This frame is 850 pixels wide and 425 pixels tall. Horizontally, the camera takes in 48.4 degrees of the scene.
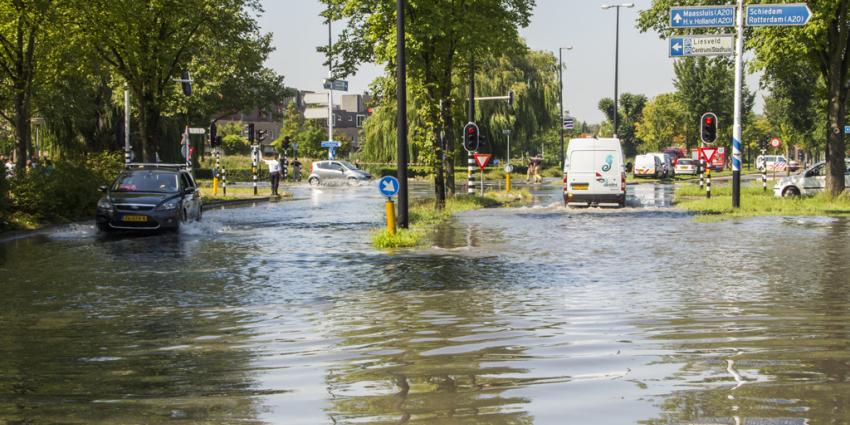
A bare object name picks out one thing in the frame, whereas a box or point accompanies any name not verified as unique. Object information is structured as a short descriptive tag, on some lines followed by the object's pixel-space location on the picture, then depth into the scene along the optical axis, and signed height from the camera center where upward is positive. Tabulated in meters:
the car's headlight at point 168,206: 20.68 -1.04
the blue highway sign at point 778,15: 24.89 +3.70
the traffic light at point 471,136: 33.69 +0.70
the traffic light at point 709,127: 29.30 +0.83
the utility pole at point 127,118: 39.71 +1.78
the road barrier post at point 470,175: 33.94 -0.68
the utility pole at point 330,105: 60.40 +3.31
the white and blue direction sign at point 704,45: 26.12 +3.03
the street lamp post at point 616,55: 59.45 +6.40
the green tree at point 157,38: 29.14 +4.18
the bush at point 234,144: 115.44 +1.76
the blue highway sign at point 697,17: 25.88 +3.77
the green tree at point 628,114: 124.88 +5.51
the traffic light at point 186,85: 35.72 +2.80
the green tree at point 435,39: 27.75 +3.66
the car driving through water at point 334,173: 57.19 -0.96
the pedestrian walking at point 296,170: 62.78 -0.81
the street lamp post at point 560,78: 70.25 +5.85
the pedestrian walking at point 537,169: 61.06 -0.92
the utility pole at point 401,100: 18.20 +1.11
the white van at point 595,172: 29.33 -0.54
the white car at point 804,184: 34.44 -1.13
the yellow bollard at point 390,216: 17.70 -1.11
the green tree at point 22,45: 25.61 +3.35
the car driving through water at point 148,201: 20.39 -0.92
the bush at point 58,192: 23.00 -0.82
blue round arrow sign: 17.81 -0.55
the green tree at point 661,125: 97.75 +3.18
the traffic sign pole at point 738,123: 26.84 +0.89
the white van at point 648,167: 65.75 -0.87
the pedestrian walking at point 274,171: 41.03 -0.57
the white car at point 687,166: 73.12 -0.93
